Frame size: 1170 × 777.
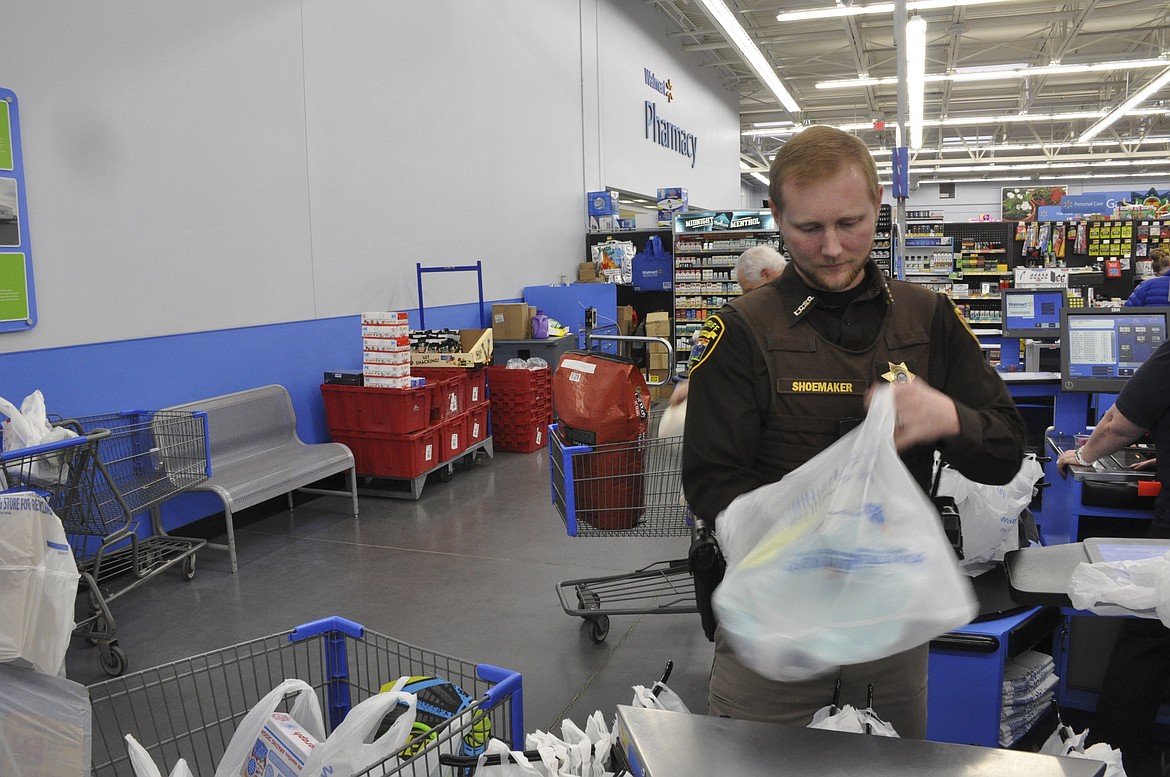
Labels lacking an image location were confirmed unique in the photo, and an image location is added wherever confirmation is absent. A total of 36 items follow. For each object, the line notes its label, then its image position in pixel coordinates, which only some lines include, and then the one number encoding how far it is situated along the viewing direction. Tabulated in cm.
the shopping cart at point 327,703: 142
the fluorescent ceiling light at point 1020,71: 1210
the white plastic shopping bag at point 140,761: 141
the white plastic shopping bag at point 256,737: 147
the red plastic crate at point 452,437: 611
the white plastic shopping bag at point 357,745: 136
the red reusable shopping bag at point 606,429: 325
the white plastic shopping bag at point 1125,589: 169
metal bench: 457
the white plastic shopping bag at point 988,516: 281
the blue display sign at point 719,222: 1084
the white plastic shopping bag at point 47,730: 159
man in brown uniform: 140
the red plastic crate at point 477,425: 660
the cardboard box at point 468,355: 651
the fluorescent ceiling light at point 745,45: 909
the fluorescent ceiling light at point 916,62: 919
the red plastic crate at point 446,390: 605
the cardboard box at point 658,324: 1075
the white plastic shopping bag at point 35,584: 189
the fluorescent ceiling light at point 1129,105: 1332
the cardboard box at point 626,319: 1088
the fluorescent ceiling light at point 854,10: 973
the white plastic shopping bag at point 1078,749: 150
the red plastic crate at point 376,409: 565
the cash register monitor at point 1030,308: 656
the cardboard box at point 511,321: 793
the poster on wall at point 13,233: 394
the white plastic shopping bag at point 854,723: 125
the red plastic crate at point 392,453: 573
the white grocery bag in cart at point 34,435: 336
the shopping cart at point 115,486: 334
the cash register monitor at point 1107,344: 374
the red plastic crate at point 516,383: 727
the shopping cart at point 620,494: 333
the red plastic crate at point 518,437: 741
